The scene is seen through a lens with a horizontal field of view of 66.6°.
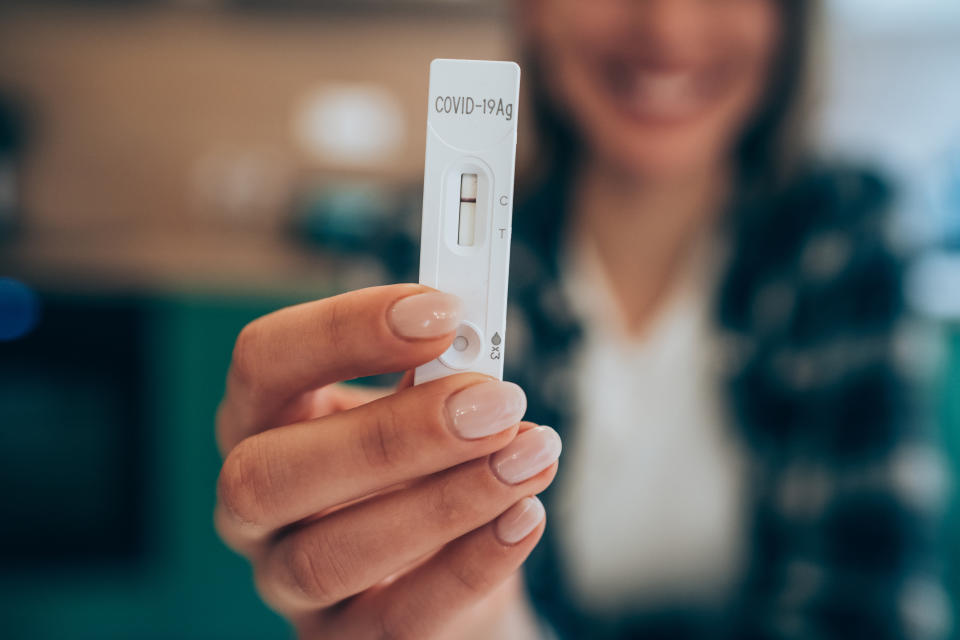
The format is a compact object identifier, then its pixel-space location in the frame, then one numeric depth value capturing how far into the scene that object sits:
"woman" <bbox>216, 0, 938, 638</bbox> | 0.68
